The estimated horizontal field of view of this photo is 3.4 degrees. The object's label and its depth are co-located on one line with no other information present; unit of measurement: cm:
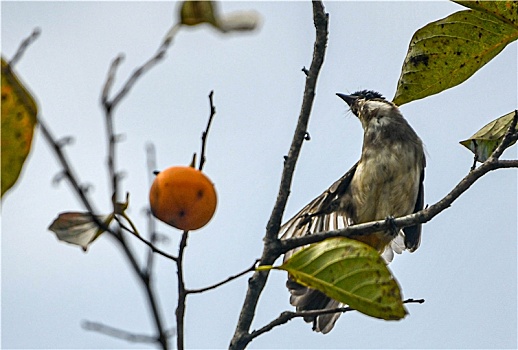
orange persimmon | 626
